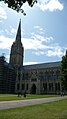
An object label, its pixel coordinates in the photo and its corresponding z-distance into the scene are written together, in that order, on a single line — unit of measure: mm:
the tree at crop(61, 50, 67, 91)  21204
